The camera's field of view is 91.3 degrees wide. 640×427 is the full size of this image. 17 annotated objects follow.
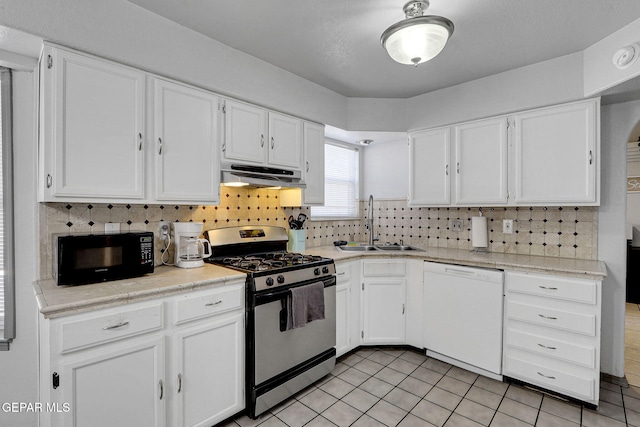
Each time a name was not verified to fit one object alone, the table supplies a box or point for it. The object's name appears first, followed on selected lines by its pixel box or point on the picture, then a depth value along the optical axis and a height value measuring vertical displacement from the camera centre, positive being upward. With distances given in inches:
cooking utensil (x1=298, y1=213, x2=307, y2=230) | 124.5 -2.4
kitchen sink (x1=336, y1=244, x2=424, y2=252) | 135.7 -15.4
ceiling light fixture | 64.8 +38.3
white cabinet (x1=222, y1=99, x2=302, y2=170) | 92.7 +24.6
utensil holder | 121.4 -11.1
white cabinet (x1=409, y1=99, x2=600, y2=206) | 92.6 +17.8
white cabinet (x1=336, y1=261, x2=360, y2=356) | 107.4 -33.4
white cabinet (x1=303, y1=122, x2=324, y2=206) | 115.8 +18.4
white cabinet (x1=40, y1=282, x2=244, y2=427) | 54.6 -30.3
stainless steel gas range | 79.7 -28.3
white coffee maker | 85.6 -8.8
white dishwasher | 97.3 -34.3
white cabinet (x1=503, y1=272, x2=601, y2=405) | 82.4 -33.8
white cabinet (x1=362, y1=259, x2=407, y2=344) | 116.9 -33.2
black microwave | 64.2 -9.8
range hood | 91.1 +11.6
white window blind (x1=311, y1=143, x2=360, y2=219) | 144.0 +14.3
